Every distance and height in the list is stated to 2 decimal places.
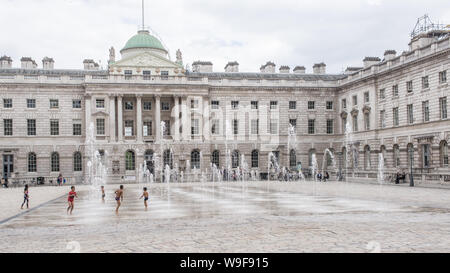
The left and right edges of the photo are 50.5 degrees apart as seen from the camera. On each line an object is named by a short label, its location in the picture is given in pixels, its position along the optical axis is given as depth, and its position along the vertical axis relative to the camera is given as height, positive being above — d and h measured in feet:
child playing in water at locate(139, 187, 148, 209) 75.40 -4.93
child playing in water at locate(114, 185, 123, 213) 71.97 -4.51
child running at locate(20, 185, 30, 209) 81.89 -4.80
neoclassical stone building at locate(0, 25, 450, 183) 199.31 +20.78
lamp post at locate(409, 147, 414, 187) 129.49 -6.02
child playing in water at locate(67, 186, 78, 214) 72.49 -4.69
